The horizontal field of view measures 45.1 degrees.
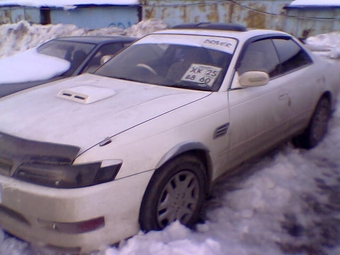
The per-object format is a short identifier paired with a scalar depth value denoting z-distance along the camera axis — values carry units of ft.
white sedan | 8.09
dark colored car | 17.38
